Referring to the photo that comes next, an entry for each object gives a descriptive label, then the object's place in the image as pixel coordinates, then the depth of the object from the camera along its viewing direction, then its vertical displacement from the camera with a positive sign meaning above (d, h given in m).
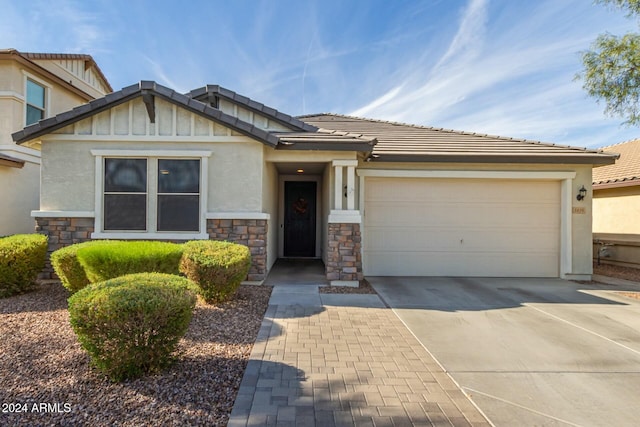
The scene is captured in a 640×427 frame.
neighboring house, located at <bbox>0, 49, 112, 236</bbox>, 10.43 +3.49
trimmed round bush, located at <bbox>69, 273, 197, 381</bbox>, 2.92 -1.04
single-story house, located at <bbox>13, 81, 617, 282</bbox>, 7.11 +0.73
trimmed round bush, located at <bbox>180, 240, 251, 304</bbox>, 5.32 -0.92
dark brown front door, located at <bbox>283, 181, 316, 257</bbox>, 11.62 +0.00
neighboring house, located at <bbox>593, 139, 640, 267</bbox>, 10.95 +0.21
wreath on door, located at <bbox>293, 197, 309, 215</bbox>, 11.66 +0.29
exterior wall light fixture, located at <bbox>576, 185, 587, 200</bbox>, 8.44 +0.66
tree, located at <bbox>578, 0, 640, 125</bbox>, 7.07 +3.41
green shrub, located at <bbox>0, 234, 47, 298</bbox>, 5.96 -0.96
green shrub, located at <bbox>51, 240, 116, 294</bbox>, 5.58 -0.96
